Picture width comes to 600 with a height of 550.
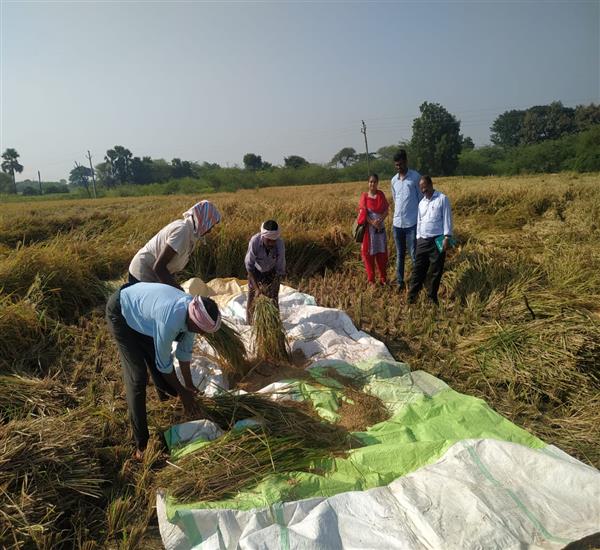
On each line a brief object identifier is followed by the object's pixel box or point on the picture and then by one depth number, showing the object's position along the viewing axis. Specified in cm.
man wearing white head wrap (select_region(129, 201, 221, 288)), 317
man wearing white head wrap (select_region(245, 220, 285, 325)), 405
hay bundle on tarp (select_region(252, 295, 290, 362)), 350
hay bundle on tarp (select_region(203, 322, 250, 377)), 331
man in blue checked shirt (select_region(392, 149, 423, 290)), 497
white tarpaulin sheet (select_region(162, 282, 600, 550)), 186
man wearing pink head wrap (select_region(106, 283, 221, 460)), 218
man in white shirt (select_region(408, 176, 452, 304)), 450
